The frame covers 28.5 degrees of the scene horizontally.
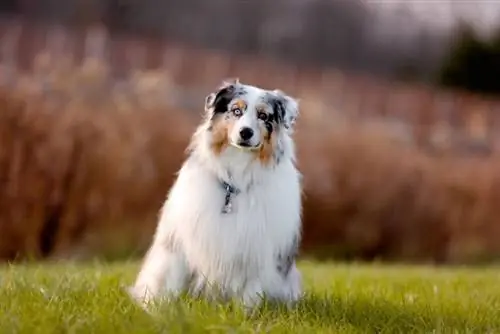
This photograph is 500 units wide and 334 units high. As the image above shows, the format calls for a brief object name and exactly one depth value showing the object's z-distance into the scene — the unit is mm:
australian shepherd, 6129
